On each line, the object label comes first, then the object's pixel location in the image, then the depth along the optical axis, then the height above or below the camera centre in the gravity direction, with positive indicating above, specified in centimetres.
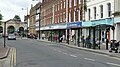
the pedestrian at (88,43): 1723 -116
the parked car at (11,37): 3629 -81
